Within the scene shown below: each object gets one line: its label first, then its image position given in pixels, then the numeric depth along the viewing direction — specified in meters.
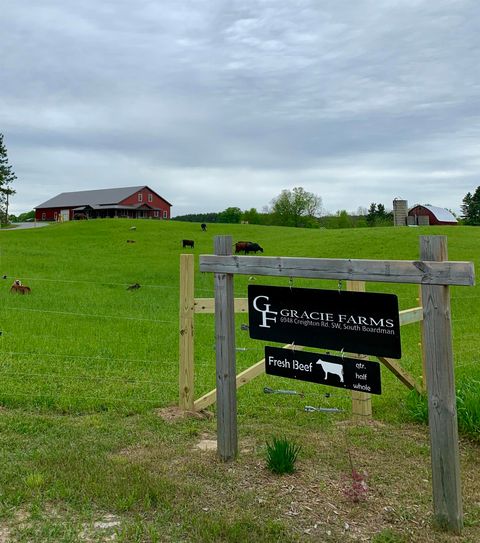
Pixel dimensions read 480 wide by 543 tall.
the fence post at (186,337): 6.27
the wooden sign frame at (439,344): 3.59
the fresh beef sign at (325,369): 4.25
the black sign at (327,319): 4.02
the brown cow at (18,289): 18.00
